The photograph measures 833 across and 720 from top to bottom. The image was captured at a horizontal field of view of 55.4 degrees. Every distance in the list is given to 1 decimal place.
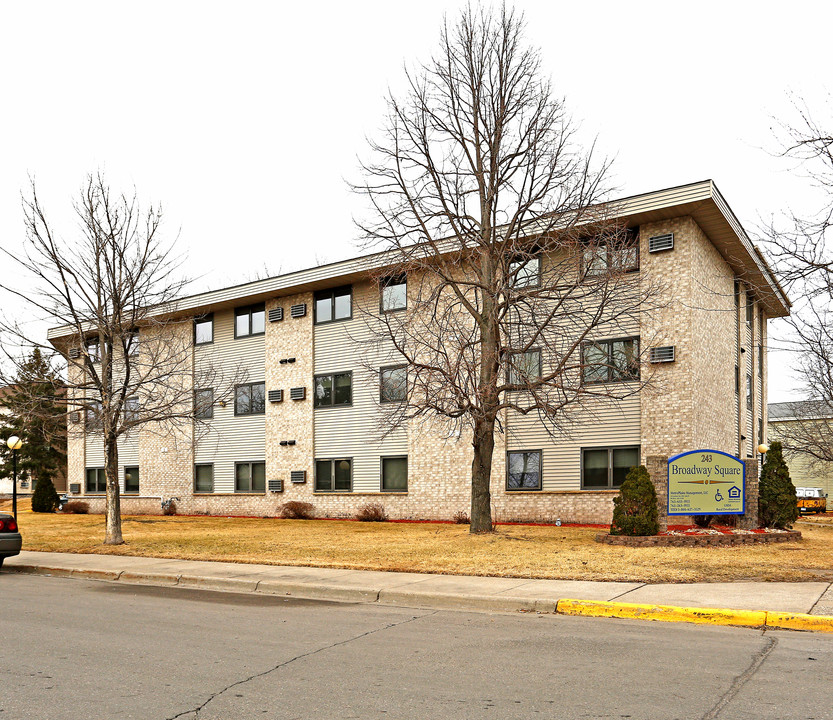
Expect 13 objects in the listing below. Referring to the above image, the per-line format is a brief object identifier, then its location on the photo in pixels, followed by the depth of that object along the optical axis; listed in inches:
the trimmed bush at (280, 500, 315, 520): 1232.8
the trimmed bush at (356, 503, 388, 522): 1145.4
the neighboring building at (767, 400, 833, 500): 1665.7
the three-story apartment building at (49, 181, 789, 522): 927.7
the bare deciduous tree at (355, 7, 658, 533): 725.3
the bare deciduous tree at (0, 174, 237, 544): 770.8
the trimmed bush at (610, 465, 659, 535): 668.7
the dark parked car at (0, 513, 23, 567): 591.5
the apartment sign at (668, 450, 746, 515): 701.3
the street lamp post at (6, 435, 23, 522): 967.8
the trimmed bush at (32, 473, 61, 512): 1524.4
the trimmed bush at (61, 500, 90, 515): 1499.8
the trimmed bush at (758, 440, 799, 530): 767.7
